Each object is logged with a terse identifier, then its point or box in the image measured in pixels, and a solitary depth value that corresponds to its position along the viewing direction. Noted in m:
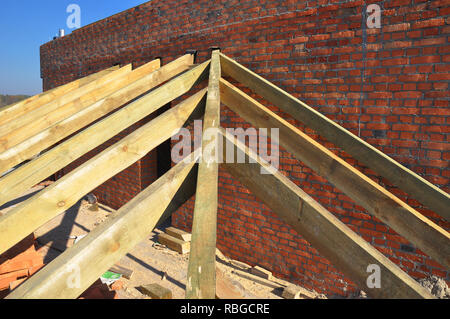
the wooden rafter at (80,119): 2.49
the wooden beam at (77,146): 2.20
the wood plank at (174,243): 4.75
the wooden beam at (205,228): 1.42
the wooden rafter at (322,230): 1.45
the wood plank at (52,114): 2.85
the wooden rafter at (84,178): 1.66
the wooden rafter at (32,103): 3.72
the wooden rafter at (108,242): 1.28
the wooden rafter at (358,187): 1.88
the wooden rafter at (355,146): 2.22
